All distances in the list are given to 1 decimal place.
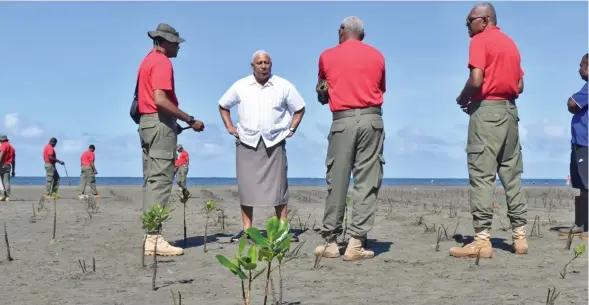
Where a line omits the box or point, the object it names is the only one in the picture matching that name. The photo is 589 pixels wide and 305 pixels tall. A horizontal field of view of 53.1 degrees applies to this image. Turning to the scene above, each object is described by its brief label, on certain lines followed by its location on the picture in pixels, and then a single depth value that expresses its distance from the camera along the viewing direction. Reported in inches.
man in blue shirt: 251.0
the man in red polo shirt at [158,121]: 208.1
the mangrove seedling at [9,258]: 191.9
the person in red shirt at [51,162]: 623.8
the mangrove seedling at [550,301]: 118.9
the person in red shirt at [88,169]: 670.5
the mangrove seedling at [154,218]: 183.9
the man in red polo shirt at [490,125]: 196.7
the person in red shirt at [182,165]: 714.1
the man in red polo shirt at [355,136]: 196.5
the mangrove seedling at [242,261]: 99.9
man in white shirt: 224.1
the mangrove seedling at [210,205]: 238.2
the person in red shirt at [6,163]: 585.3
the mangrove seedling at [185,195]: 231.5
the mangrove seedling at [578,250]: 160.1
